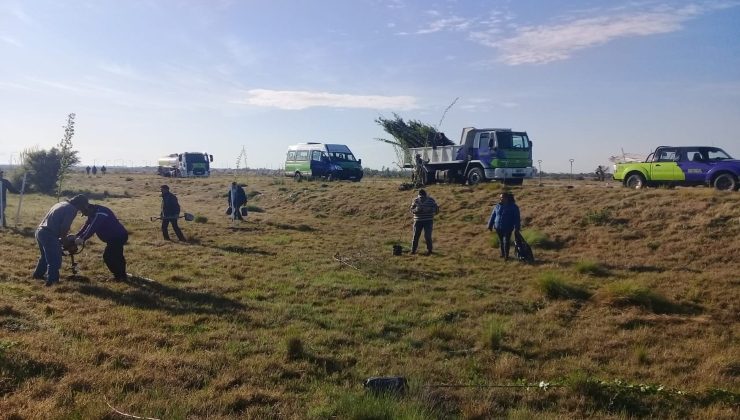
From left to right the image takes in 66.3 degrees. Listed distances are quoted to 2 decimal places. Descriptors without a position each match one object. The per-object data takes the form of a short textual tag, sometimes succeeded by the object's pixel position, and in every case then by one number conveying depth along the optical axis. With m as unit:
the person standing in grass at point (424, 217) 14.41
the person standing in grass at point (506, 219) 13.55
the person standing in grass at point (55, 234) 9.24
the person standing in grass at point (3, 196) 16.52
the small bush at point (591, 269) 11.92
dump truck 22.47
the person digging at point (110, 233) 9.73
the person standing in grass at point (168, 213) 15.70
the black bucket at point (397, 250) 14.20
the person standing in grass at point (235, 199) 19.89
